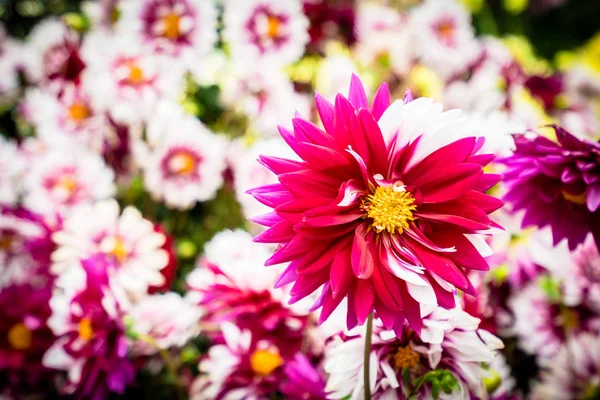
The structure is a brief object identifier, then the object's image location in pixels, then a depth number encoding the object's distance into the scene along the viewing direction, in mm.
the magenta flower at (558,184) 394
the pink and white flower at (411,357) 362
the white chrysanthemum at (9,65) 843
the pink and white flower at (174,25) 705
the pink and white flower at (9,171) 722
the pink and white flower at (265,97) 759
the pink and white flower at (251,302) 475
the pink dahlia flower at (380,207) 305
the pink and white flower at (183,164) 707
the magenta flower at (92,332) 509
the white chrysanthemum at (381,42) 881
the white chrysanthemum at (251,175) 648
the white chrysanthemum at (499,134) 454
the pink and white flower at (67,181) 693
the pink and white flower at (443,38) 849
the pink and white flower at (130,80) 693
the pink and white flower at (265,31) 725
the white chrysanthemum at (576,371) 636
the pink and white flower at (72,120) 738
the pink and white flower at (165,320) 525
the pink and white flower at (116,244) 577
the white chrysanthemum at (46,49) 788
